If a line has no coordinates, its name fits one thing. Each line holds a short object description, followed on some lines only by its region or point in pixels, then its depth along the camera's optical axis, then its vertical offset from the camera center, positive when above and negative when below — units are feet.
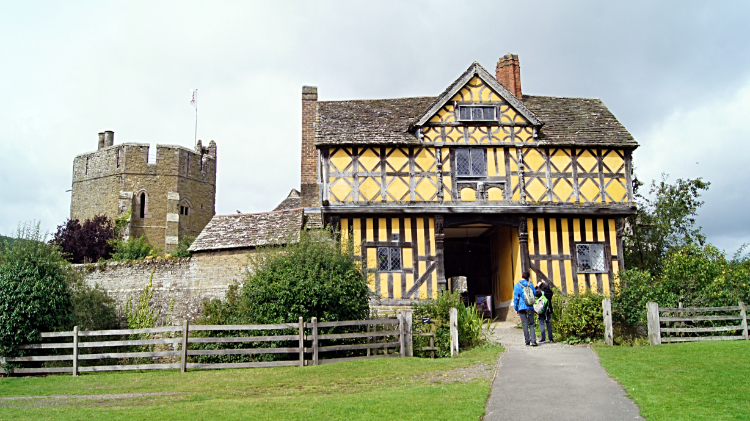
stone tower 134.92 +25.40
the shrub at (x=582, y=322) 50.03 -1.90
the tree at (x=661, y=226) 78.23 +9.18
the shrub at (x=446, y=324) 48.08 -1.90
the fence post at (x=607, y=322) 48.57 -1.88
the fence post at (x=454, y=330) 46.37 -2.26
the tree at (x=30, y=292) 47.44 +1.00
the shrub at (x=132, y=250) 103.71 +9.31
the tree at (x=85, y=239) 114.73 +12.17
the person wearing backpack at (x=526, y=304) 47.85 -0.39
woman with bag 49.65 -1.13
